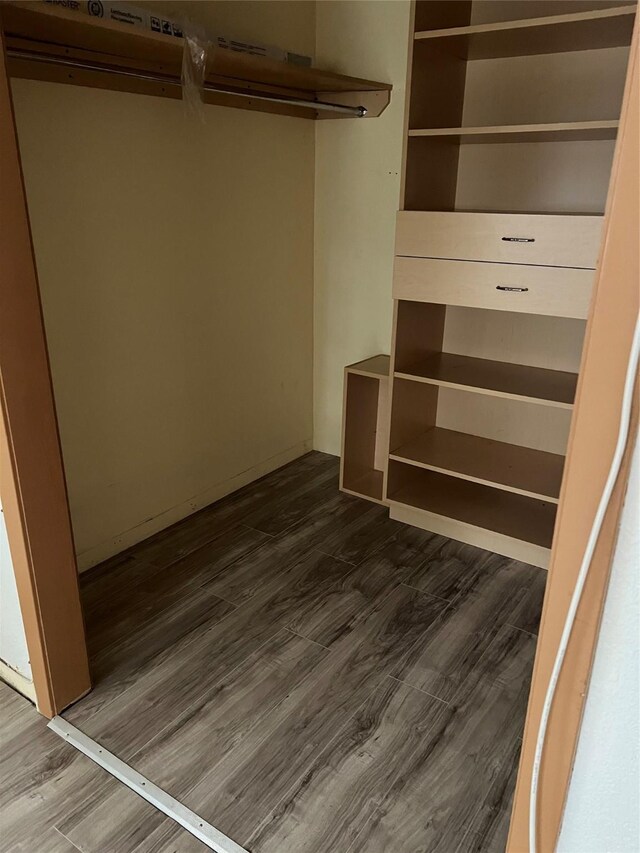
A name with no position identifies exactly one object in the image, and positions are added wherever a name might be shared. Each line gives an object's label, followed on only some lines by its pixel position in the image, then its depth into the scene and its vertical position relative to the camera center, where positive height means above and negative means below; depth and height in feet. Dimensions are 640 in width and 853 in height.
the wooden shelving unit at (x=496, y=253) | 6.81 -0.52
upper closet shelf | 5.47 +1.33
